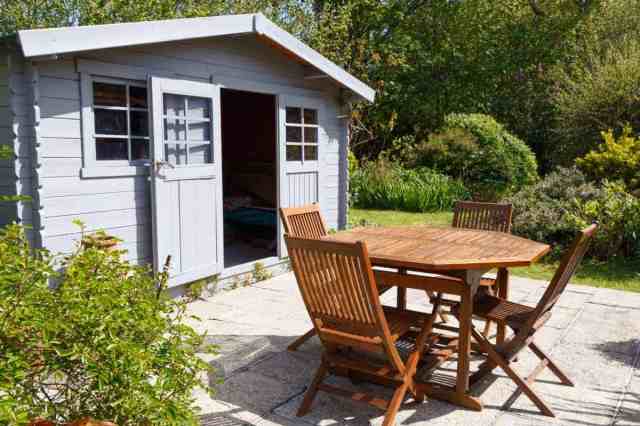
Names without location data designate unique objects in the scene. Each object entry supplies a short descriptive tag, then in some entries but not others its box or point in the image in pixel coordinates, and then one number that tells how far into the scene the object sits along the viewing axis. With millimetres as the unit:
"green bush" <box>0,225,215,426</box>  1883
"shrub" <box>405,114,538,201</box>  12766
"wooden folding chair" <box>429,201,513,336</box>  4770
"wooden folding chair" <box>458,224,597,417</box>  3232
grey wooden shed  4352
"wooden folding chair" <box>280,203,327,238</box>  4477
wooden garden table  3223
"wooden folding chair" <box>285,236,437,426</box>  2932
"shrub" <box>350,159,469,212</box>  12055
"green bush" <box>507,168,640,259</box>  7352
